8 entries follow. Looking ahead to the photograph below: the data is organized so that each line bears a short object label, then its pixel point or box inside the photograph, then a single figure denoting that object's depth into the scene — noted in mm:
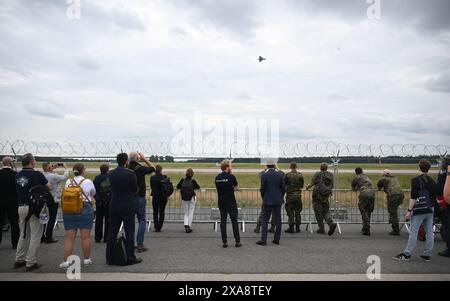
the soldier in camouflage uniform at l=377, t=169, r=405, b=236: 9617
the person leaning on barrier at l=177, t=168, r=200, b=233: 9805
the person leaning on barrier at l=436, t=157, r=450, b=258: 7180
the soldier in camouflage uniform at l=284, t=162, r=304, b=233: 9711
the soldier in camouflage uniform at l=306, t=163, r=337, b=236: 9672
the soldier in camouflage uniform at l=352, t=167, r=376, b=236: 9531
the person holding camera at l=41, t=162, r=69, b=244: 8453
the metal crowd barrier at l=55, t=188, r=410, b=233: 10607
